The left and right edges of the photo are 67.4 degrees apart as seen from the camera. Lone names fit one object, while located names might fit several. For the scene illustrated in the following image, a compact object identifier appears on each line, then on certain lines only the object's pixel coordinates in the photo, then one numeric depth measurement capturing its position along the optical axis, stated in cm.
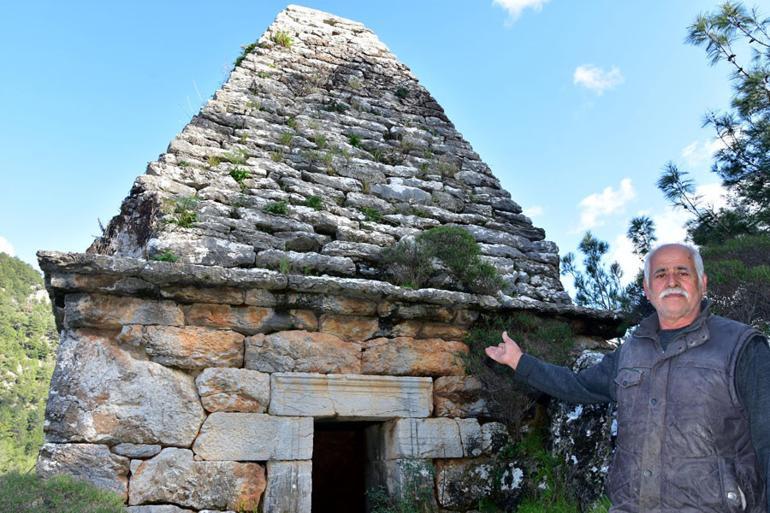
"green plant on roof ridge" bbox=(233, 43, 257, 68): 671
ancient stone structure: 366
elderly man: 204
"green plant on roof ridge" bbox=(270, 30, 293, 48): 714
